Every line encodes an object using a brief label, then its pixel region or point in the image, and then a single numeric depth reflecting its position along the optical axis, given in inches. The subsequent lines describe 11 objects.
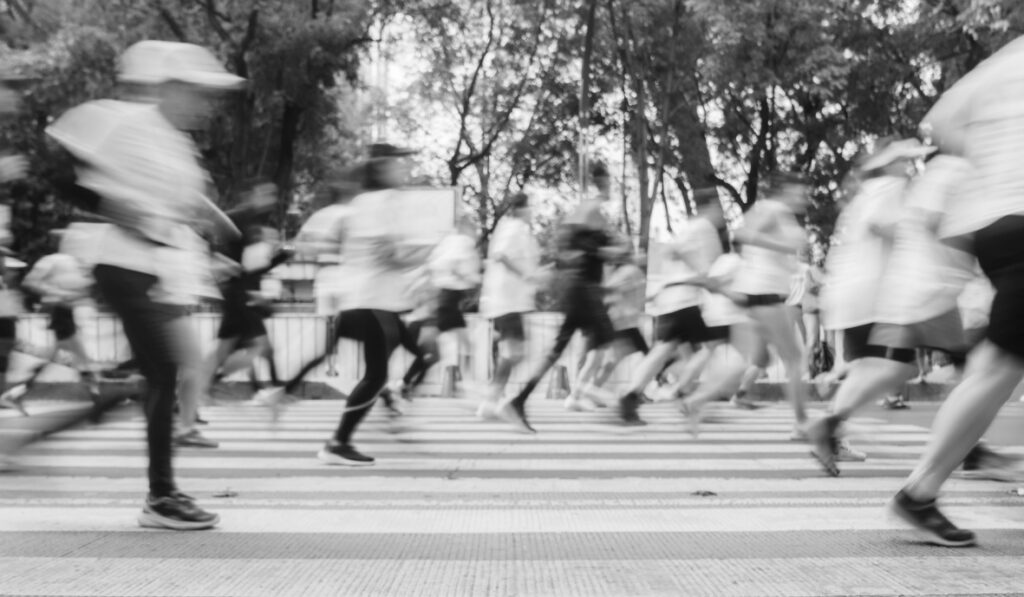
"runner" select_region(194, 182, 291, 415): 333.1
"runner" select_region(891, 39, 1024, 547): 137.9
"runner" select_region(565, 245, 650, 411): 392.2
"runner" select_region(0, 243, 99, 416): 388.2
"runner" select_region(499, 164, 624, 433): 330.0
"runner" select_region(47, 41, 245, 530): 166.2
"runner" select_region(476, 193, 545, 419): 365.7
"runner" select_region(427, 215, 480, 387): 410.3
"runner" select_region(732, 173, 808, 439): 295.0
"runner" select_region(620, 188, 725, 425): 345.1
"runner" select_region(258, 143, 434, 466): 257.0
